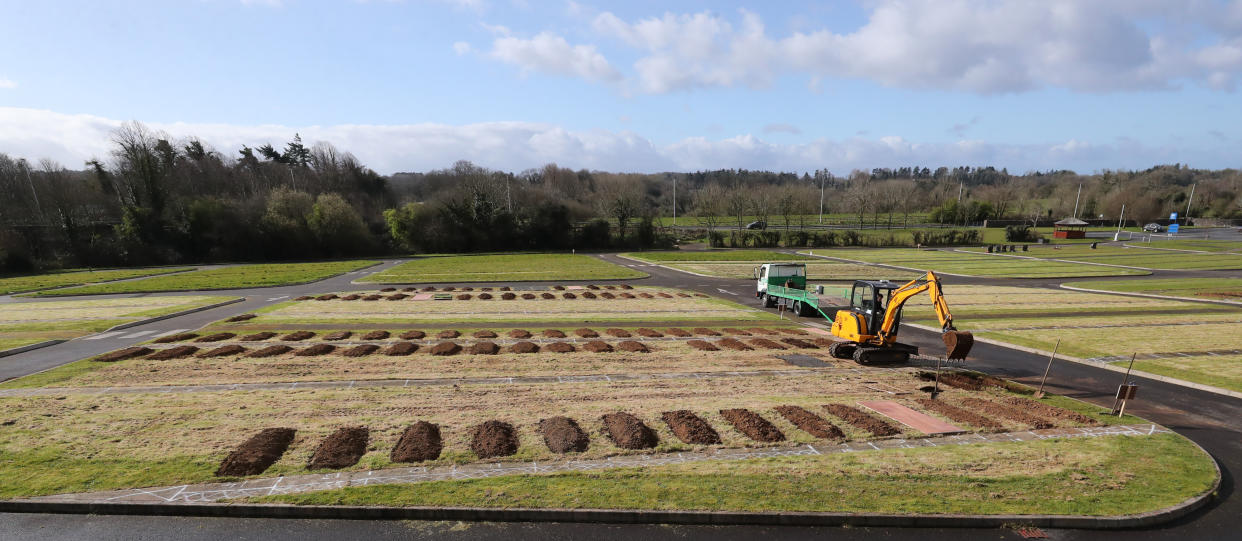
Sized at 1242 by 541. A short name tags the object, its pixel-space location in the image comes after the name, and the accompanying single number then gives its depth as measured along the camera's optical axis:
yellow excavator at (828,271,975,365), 19.05
